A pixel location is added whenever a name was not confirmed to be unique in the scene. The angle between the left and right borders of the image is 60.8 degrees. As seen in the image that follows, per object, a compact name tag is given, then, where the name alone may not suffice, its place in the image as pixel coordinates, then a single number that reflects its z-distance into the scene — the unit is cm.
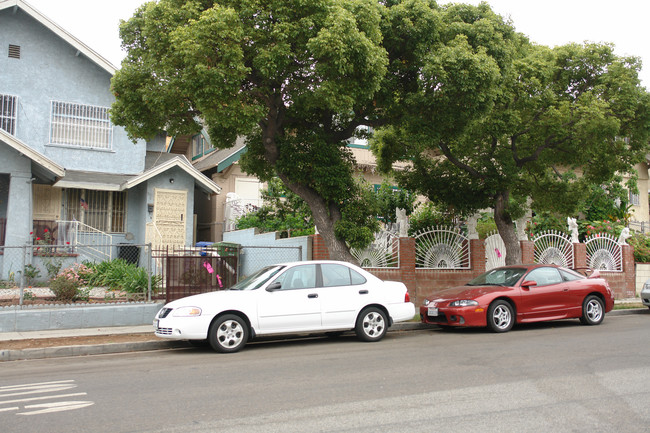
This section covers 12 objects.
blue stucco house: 1884
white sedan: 922
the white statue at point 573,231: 1955
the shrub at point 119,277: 1311
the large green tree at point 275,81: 1015
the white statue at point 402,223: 1598
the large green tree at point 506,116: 1176
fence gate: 1269
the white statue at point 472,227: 1706
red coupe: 1141
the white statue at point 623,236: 2055
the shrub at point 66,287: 1213
